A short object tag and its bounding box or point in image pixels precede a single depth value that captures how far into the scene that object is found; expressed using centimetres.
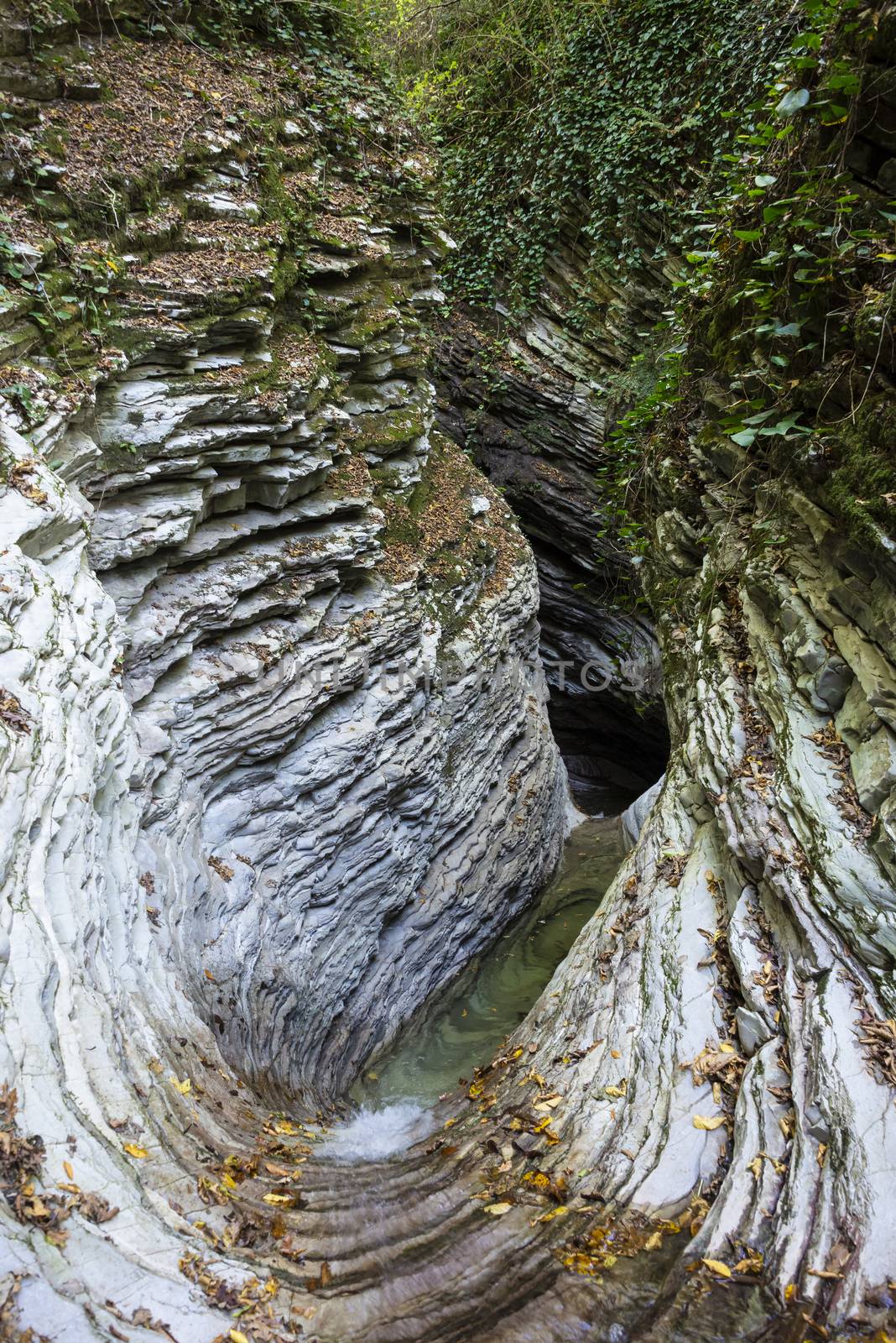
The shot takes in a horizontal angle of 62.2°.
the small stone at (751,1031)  391
